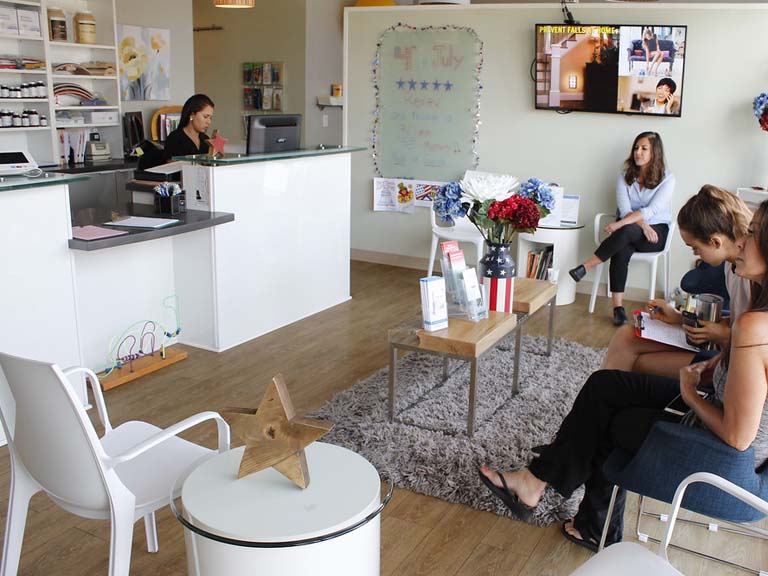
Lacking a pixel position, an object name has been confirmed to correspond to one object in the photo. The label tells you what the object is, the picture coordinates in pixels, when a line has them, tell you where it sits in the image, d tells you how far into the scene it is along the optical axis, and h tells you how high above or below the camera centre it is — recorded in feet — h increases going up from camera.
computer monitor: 14.51 -0.30
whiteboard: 19.72 +0.50
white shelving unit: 18.70 +0.99
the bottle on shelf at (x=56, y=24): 19.21 +2.25
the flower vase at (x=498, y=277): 11.66 -2.35
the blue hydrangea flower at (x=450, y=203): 11.28 -1.20
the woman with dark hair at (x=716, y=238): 8.23 -1.23
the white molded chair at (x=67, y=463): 5.93 -2.83
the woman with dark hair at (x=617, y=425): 6.49 -2.93
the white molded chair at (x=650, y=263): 17.40 -3.22
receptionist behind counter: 16.93 -0.25
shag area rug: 9.66 -4.35
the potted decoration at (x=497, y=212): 11.20 -1.33
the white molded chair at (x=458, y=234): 18.81 -2.78
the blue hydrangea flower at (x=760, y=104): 16.29 +0.39
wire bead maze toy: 13.08 -3.90
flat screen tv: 17.43 +1.24
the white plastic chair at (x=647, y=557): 5.64 -3.26
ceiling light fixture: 18.51 +2.72
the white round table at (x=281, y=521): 5.39 -2.83
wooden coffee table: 10.34 -2.97
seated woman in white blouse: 17.12 -1.99
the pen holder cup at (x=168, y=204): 13.53 -1.52
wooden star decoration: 5.82 -2.38
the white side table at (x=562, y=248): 18.02 -2.93
